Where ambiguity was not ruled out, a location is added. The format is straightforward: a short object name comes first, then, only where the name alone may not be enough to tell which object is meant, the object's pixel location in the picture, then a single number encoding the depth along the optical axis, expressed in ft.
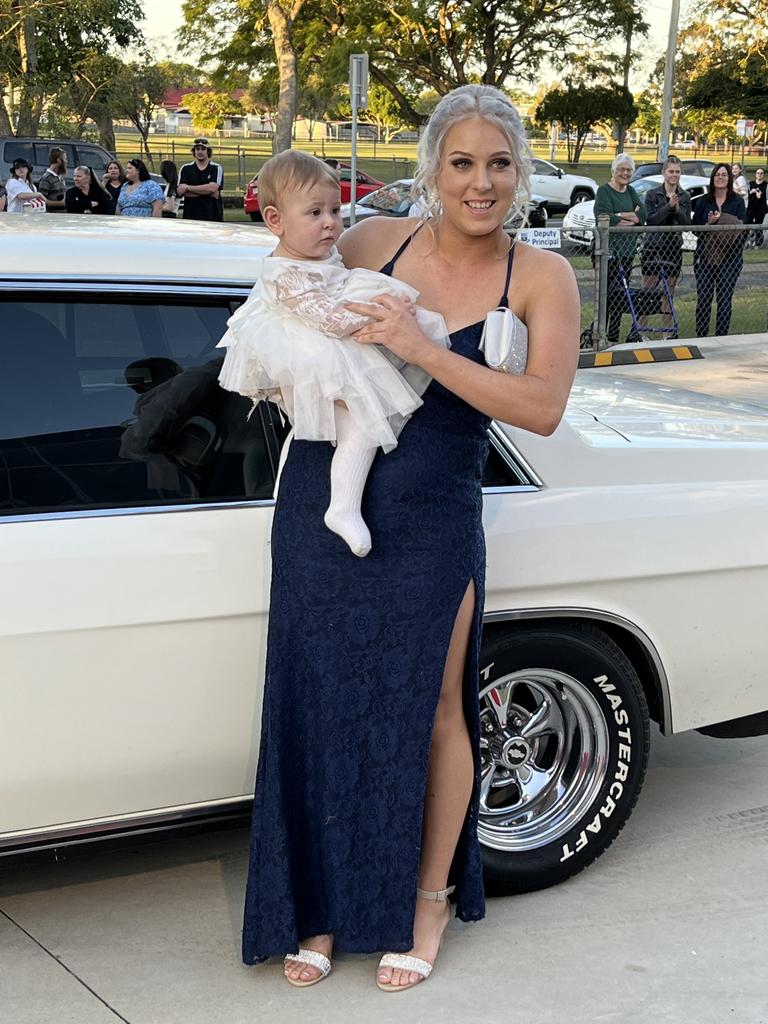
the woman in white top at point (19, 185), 42.44
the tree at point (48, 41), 90.02
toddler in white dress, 8.48
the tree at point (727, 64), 164.25
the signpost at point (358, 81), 52.16
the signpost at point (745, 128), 143.92
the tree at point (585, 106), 159.33
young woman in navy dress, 9.01
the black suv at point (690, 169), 113.19
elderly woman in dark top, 39.78
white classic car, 9.32
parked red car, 98.04
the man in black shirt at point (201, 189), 50.03
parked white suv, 107.14
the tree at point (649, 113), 282.97
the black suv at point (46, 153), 80.89
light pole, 104.53
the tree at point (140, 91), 115.65
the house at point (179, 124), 328.70
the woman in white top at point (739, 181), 65.49
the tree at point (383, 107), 158.67
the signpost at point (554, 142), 222.65
